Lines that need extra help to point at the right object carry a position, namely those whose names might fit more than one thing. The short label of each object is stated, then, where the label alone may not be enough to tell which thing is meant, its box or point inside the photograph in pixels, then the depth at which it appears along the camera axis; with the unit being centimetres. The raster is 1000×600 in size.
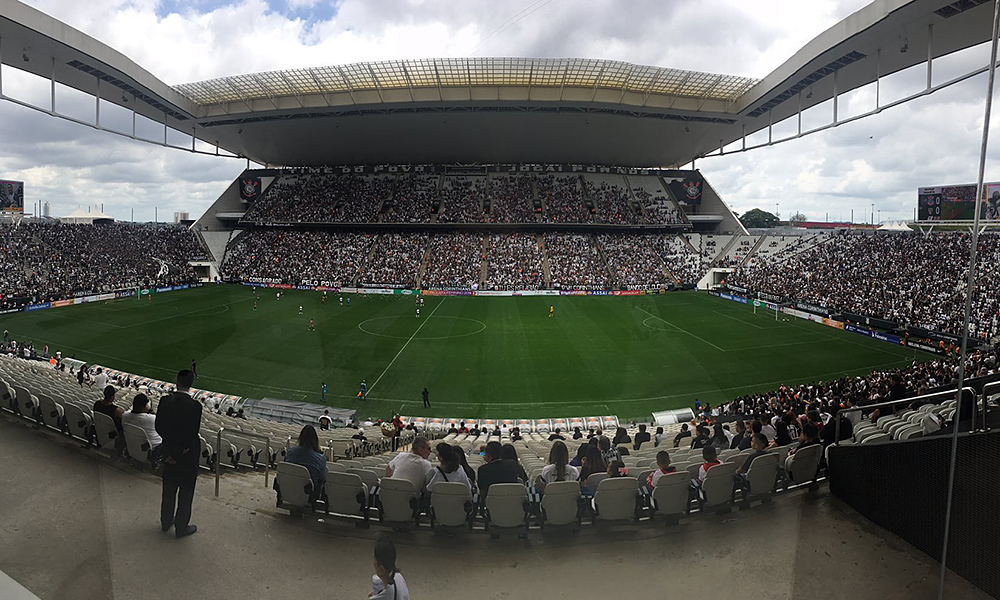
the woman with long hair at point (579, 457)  691
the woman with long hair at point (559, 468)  577
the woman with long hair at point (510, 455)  584
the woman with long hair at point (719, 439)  915
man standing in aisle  511
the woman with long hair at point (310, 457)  566
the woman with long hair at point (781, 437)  736
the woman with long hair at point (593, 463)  641
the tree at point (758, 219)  11425
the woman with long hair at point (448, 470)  538
